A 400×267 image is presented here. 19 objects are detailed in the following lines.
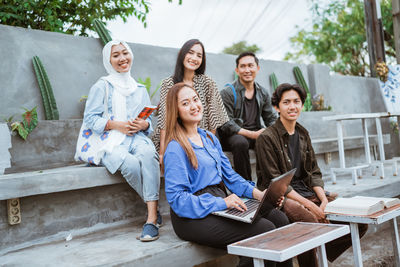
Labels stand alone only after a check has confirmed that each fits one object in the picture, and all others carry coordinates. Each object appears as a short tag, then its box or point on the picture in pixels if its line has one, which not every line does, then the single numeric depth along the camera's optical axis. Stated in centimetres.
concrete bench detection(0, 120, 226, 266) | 230
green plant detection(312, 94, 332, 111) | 645
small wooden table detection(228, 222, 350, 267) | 167
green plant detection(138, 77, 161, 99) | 438
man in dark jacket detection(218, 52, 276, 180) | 349
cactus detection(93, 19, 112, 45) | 421
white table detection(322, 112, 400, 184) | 440
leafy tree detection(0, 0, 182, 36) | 405
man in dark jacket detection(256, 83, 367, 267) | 277
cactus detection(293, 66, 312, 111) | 660
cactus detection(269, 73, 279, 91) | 612
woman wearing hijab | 276
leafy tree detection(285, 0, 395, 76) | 1045
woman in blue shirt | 216
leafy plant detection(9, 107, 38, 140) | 310
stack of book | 234
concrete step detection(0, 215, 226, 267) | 214
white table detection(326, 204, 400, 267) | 227
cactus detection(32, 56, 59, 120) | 364
